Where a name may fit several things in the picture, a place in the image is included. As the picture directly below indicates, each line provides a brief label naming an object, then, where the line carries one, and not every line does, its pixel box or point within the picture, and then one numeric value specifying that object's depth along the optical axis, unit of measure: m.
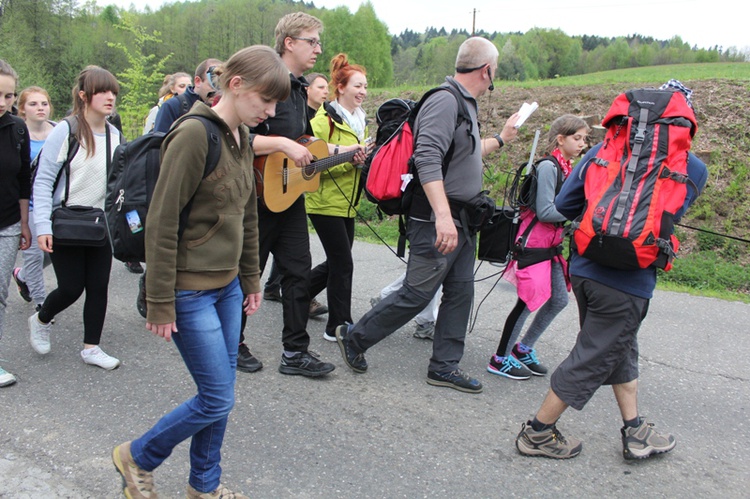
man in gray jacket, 3.42
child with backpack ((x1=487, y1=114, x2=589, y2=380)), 3.77
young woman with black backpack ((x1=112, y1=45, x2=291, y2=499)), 2.14
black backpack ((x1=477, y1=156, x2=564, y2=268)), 3.85
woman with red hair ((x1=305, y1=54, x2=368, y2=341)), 4.31
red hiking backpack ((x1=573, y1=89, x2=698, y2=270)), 2.65
